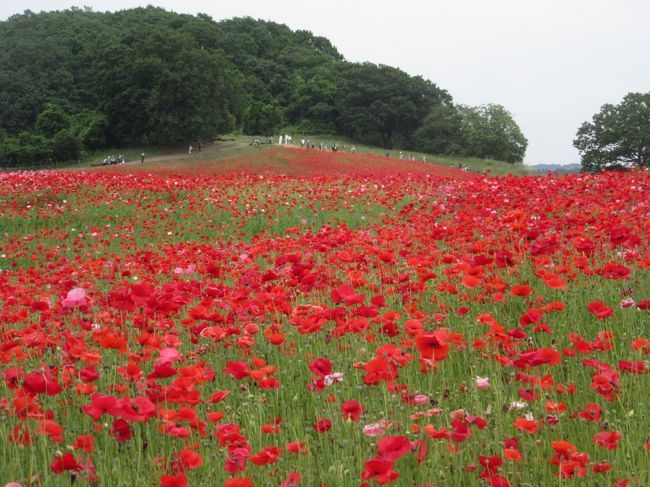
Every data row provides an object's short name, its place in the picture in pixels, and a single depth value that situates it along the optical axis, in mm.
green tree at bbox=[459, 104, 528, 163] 71812
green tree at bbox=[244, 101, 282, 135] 73562
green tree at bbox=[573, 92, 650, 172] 50969
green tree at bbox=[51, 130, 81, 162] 50438
